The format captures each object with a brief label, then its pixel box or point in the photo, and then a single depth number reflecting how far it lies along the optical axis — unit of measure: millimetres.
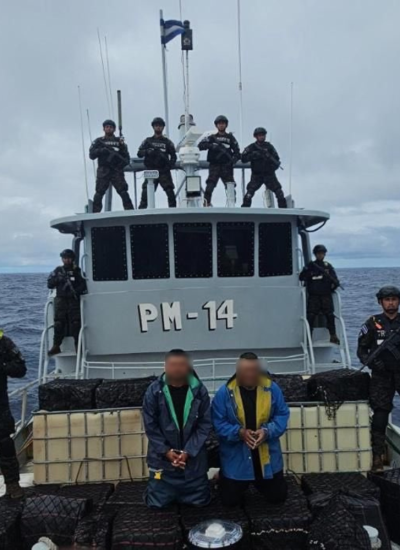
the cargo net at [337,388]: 5980
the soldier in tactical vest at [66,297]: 8844
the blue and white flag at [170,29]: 11461
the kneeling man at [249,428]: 4875
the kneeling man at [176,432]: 4859
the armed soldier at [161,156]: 9188
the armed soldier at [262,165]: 9430
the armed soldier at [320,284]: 9181
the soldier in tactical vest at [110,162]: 9219
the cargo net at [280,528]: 4492
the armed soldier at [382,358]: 6047
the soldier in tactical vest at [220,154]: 9398
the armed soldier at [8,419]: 5570
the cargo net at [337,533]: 4074
